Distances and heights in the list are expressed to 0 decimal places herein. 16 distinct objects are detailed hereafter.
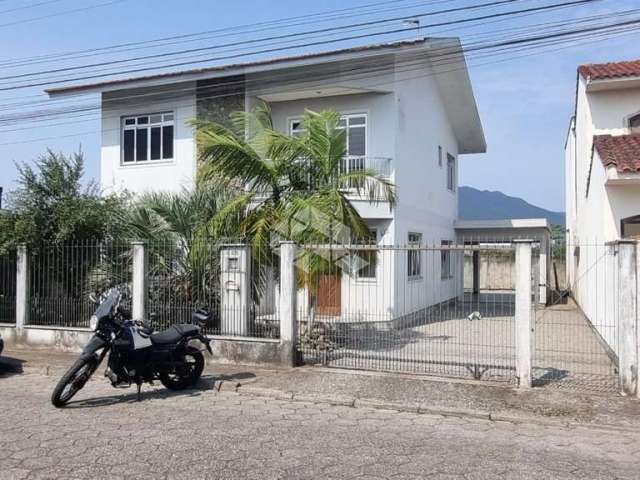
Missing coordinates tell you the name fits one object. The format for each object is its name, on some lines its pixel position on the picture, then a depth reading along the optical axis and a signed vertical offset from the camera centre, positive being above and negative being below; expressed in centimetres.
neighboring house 990 +165
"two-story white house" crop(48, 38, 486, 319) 1487 +414
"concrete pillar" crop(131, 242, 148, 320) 1001 -32
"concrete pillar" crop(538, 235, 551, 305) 2081 -18
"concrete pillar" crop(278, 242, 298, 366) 892 -62
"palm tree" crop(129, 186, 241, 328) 1006 +40
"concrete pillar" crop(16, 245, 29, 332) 1106 -46
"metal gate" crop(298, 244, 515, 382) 866 -120
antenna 1148 +485
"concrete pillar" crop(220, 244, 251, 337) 964 -44
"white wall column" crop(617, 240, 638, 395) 712 -68
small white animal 939 -86
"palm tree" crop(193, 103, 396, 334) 959 +141
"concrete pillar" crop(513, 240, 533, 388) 765 -72
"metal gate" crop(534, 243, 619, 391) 795 -150
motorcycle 698 -114
